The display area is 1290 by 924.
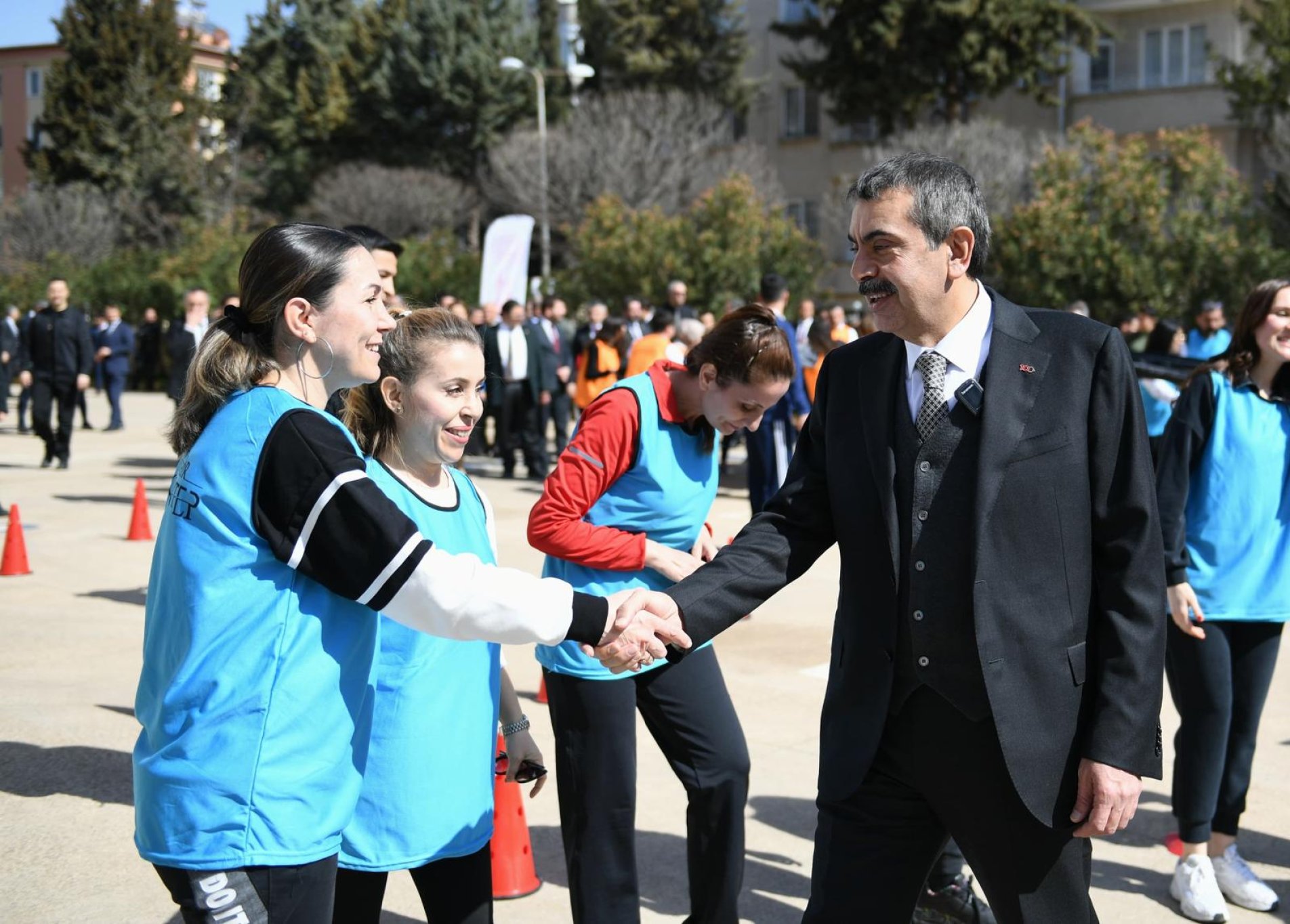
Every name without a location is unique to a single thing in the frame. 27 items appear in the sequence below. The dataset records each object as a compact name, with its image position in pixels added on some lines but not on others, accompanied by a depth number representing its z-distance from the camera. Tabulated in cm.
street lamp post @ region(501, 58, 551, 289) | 3259
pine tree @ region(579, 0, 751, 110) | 4200
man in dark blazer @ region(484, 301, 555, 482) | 1567
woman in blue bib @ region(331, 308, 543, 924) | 296
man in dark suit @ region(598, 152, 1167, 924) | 269
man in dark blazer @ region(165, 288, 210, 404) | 1353
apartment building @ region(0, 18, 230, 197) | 6806
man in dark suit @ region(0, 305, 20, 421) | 2067
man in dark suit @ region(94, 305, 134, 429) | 2247
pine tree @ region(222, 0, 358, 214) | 4697
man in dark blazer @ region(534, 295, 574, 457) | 1630
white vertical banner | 1906
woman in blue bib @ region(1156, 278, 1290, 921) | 439
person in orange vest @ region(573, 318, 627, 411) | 1487
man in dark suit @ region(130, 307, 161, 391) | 3209
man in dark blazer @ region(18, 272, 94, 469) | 1622
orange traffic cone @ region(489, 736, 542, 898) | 438
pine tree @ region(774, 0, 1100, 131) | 3412
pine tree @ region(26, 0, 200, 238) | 4884
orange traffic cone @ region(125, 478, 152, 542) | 1136
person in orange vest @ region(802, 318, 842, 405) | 1315
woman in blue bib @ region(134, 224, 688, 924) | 232
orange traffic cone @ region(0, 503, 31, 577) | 968
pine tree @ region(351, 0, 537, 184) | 4425
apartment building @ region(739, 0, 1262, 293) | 3428
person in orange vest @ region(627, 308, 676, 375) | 1298
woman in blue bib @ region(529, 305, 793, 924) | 375
